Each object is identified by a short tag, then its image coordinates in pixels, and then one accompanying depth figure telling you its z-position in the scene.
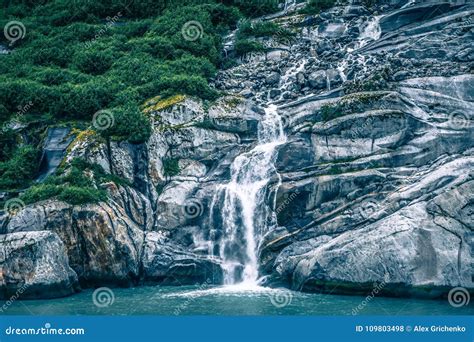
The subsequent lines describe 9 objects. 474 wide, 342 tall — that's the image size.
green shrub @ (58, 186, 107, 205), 28.27
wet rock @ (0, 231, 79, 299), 25.42
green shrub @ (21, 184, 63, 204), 28.23
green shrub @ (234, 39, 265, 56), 42.91
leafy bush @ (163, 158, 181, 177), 31.84
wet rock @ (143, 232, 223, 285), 28.88
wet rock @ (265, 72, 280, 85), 38.41
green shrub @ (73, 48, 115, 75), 42.19
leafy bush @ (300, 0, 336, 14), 46.69
